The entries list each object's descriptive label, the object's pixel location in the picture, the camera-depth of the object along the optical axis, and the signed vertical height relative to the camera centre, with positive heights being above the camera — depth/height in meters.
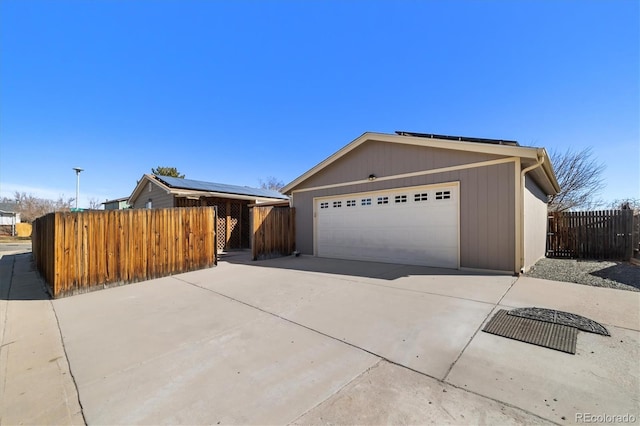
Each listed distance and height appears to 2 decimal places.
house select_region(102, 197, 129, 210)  21.27 +0.65
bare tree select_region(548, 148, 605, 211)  15.68 +1.82
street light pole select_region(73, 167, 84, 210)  15.63 +2.08
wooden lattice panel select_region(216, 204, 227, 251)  12.57 -0.82
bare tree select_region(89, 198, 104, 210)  40.97 +1.50
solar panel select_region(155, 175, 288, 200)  12.80 +1.31
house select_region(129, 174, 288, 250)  12.19 +0.57
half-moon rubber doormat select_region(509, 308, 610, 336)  3.03 -1.43
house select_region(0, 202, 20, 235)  30.03 -0.57
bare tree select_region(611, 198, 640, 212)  17.86 +0.42
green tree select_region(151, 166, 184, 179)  25.75 +4.06
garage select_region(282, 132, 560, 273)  5.97 +0.19
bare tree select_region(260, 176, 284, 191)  40.75 +4.32
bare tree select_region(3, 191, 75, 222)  35.22 +1.08
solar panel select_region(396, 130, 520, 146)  7.14 +2.14
